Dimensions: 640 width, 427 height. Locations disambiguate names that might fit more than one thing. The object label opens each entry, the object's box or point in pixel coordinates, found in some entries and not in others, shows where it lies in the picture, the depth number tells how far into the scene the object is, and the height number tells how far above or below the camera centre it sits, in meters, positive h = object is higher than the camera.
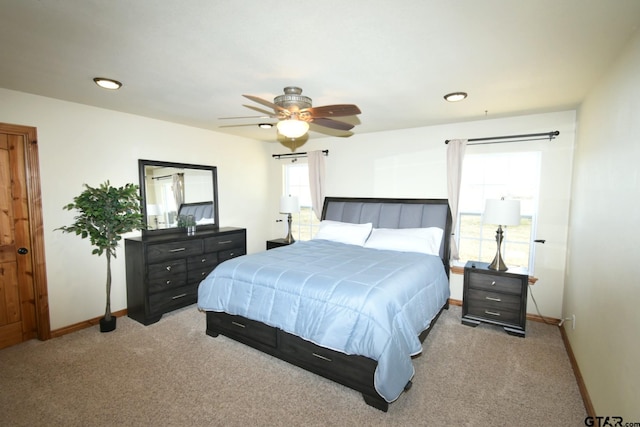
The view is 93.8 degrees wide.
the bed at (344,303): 2.15 -0.93
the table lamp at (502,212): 3.24 -0.19
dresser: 3.46 -0.95
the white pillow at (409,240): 3.70 -0.59
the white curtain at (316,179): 5.07 +0.24
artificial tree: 3.13 -0.28
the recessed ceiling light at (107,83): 2.52 +0.94
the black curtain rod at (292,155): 5.36 +0.70
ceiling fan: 2.45 +0.67
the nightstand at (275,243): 5.00 -0.84
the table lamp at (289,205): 4.97 -0.20
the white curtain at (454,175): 3.89 +0.25
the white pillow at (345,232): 4.12 -0.55
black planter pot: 3.27 -1.45
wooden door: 2.88 -0.51
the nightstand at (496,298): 3.21 -1.15
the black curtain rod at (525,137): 3.41 +0.68
